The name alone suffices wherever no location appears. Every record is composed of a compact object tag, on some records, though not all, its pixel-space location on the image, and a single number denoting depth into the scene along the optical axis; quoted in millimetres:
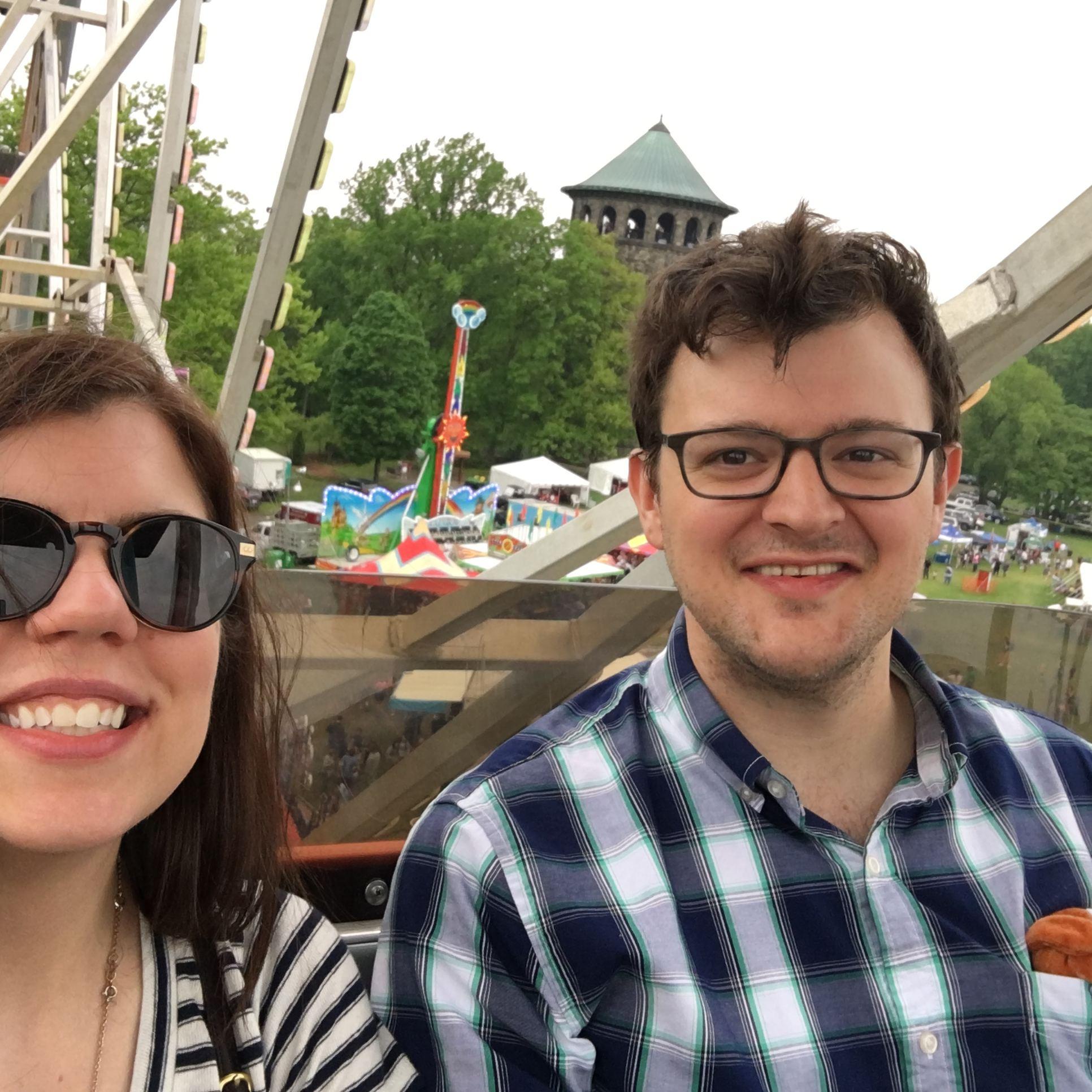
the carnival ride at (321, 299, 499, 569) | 23359
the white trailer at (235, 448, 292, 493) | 23186
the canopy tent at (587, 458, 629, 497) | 30250
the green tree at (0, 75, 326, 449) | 19453
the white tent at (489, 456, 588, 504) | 30453
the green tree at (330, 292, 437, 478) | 31547
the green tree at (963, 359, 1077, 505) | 30016
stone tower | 47969
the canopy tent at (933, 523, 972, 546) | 32900
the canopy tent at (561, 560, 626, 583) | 21969
